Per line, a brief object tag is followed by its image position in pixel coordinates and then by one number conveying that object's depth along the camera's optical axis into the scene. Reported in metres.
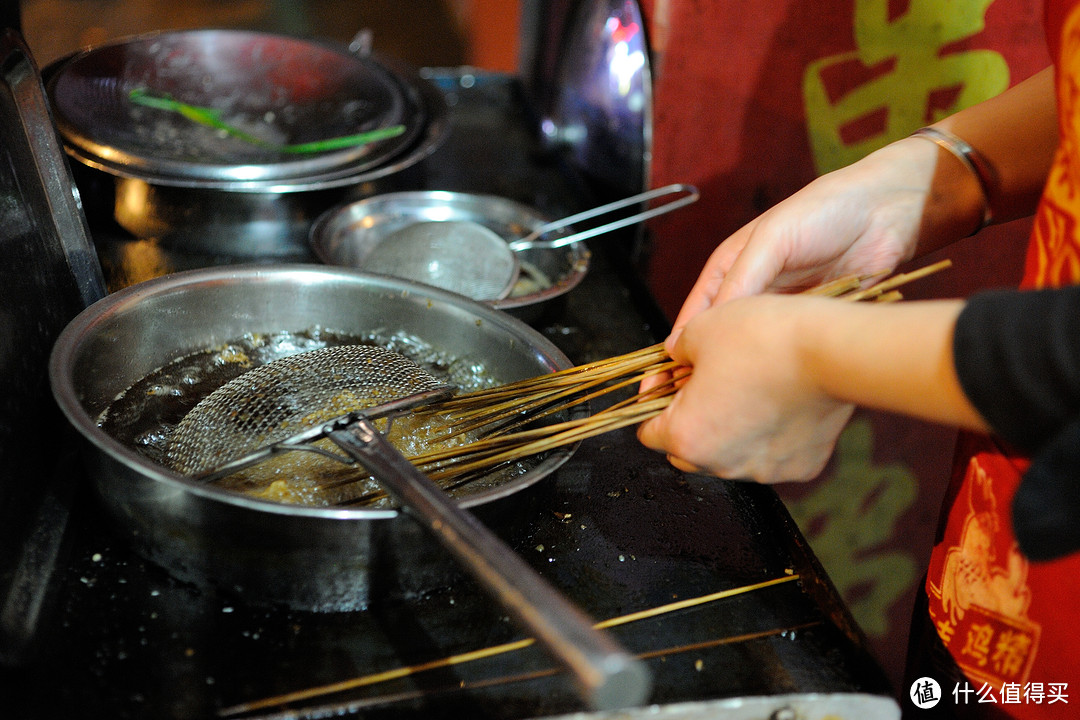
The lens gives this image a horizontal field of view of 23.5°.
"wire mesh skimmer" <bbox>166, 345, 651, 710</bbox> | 0.99
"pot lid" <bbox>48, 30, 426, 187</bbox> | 1.32
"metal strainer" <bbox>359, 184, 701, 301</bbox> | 1.31
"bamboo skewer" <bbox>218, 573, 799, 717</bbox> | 1.06
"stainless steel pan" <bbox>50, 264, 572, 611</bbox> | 1.07
